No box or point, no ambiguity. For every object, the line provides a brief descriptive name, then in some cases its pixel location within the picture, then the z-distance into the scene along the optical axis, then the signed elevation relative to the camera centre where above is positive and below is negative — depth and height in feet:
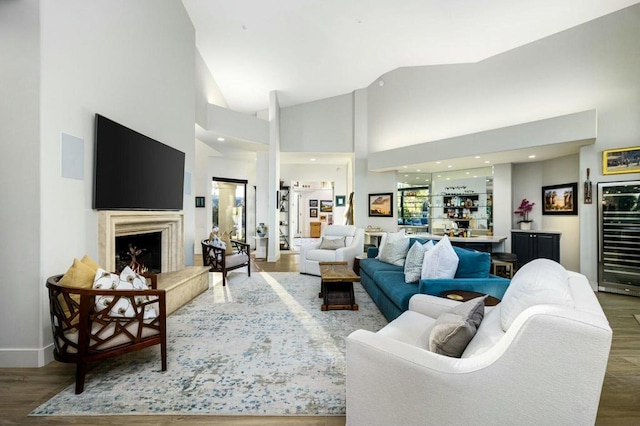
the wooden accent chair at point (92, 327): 6.32 -2.64
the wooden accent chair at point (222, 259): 15.99 -2.70
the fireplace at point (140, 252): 11.93 -1.78
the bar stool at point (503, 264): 15.74 -2.72
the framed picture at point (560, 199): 18.16 +0.97
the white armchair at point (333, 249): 17.80 -2.29
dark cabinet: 18.25 -2.07
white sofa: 3.46 -2.08
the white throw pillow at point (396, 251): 13.57 -1.82
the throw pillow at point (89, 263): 7.79 -1.39
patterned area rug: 5.89 -3.91
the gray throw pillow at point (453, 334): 4.67 -1.97
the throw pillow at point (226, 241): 18.04 -1.81
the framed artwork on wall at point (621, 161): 14.51 +2.73
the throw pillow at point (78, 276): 6.99 -1.59
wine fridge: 14.57 -1.19
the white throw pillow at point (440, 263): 9.45 -1.65
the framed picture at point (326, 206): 45.88 +1.03
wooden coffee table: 11.52 -3.24
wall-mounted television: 9.37 +1.54
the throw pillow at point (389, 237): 14.47 -1.22
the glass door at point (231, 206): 28.76 +0.57
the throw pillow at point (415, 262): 10.23 -1.78
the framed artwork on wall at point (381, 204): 24.89 +0.76
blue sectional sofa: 8.58 -2.25
